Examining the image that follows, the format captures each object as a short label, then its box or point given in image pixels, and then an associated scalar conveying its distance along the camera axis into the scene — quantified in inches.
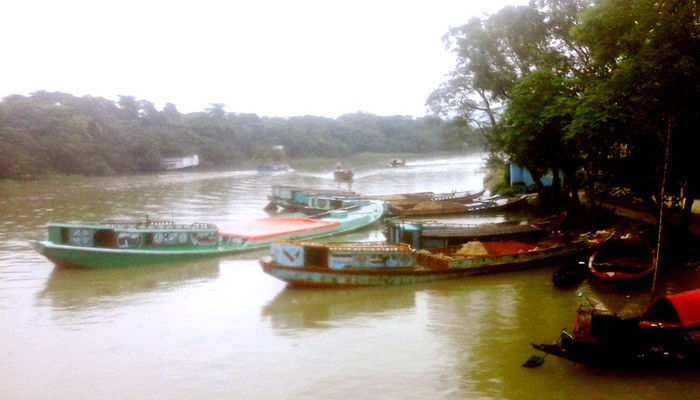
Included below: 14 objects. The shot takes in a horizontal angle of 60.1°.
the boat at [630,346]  350.0
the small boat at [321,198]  1181.7
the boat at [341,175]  2084.4
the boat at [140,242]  674.8
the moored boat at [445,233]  706.2
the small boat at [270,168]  2632.9
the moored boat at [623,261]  543.5
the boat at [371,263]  565.9
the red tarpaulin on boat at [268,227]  837.2
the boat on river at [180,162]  2593.5
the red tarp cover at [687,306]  366.0
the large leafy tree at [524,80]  810.8
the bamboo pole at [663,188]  447.8
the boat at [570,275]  579.2
